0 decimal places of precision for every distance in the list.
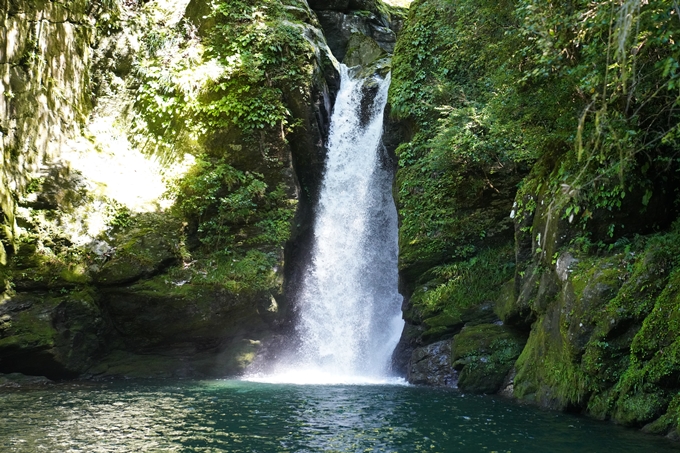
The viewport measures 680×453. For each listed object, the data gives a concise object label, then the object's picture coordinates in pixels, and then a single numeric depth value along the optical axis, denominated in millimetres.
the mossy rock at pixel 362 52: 20719
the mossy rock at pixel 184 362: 12700
